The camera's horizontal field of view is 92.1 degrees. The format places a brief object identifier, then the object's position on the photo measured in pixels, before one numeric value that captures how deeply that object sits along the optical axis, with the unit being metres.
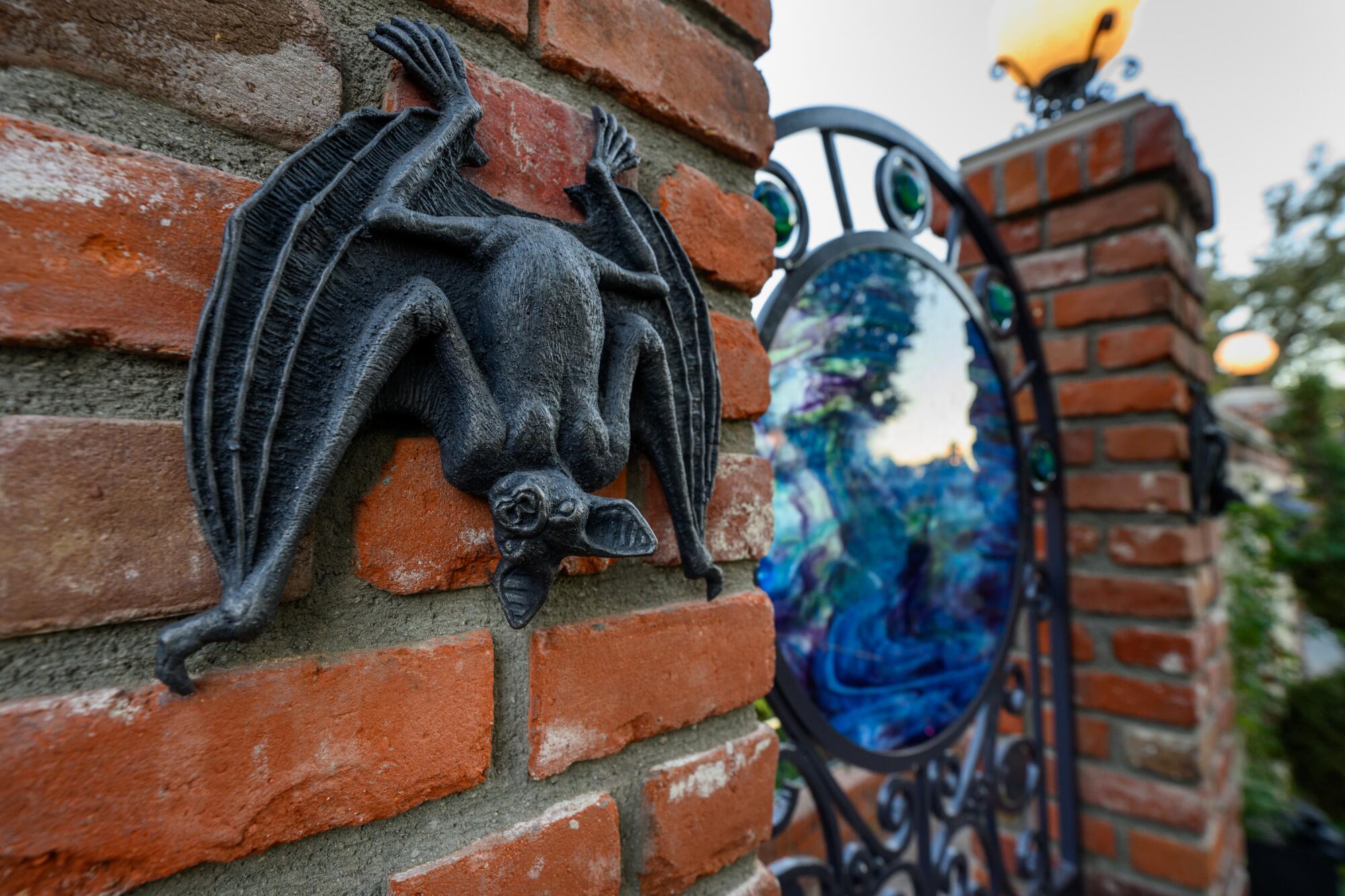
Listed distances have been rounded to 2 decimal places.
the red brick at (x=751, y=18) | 0.60
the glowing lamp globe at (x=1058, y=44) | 1.47
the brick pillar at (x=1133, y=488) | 1.33
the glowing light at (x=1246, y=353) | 5.79
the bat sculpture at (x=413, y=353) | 0.31
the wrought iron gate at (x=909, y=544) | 0.86
